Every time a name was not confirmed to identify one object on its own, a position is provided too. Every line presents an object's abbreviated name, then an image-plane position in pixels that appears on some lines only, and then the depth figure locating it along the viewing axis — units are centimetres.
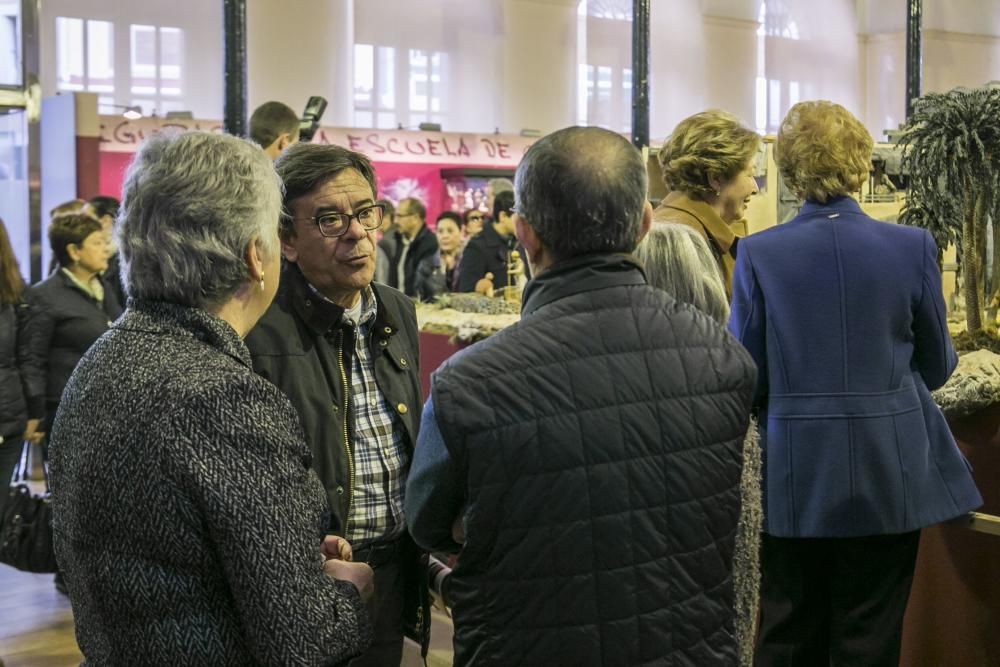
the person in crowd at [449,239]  845
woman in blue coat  236
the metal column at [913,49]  800
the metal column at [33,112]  548
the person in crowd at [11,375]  419
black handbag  388
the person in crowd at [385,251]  830
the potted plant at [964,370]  281
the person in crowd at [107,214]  571
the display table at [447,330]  468
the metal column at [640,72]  728
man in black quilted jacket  148
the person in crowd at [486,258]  652
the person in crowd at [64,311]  457
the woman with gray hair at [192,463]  135
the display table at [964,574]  279
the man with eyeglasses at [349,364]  197
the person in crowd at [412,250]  796
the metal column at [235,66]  511
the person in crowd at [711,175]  283
